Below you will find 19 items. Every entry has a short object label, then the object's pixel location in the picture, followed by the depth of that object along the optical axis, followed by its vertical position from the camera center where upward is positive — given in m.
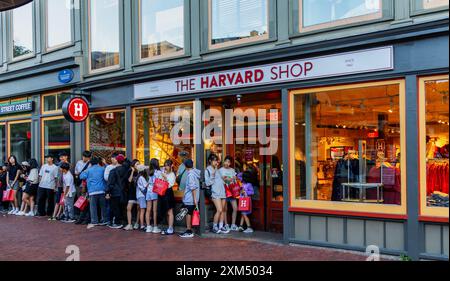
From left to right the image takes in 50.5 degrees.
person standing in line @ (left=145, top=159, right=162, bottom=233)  10.68 -1.33
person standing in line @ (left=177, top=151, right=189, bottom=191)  10.50 -0.78
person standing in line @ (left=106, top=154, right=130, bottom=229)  11.33 -1.10
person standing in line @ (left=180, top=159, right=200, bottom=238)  10.14 -1.18
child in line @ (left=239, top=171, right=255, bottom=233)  10.48 -1.19
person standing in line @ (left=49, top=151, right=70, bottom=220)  13.19 -1.45
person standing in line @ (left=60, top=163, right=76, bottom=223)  12.70 -1.41
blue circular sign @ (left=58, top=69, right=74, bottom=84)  13.62 +1.86
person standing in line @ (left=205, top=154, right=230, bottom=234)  10.38 -1.14
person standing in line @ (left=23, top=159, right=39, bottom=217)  14.08 -1.34
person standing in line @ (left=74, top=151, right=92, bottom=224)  12.41 -1.19
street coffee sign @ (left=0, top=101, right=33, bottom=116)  15.34 +1.10
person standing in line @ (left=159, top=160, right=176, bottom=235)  10.55 -1.31
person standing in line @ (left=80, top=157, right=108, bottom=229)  11.86 -1.22
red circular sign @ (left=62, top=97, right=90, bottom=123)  12.48 +0.82
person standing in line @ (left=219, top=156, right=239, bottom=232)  10.49 -0.88
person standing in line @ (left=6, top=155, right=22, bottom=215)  14.78 -1.12
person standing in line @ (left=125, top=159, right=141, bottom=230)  11.28 -1.31
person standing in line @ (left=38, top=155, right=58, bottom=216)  13.47 -1.20
